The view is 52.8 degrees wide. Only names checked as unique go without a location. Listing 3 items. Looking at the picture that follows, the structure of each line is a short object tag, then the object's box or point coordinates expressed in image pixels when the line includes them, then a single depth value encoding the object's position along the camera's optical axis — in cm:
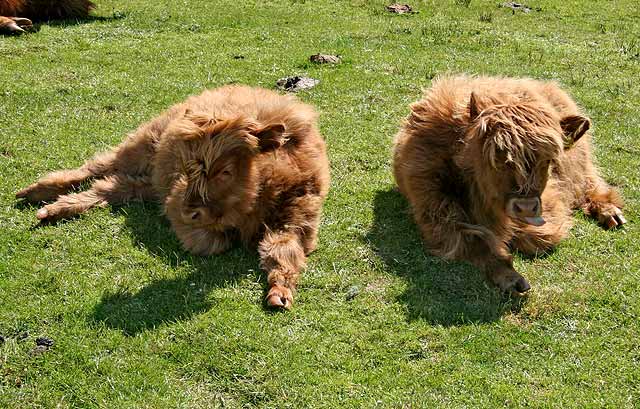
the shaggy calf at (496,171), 547
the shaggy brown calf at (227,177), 568
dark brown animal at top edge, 1363
